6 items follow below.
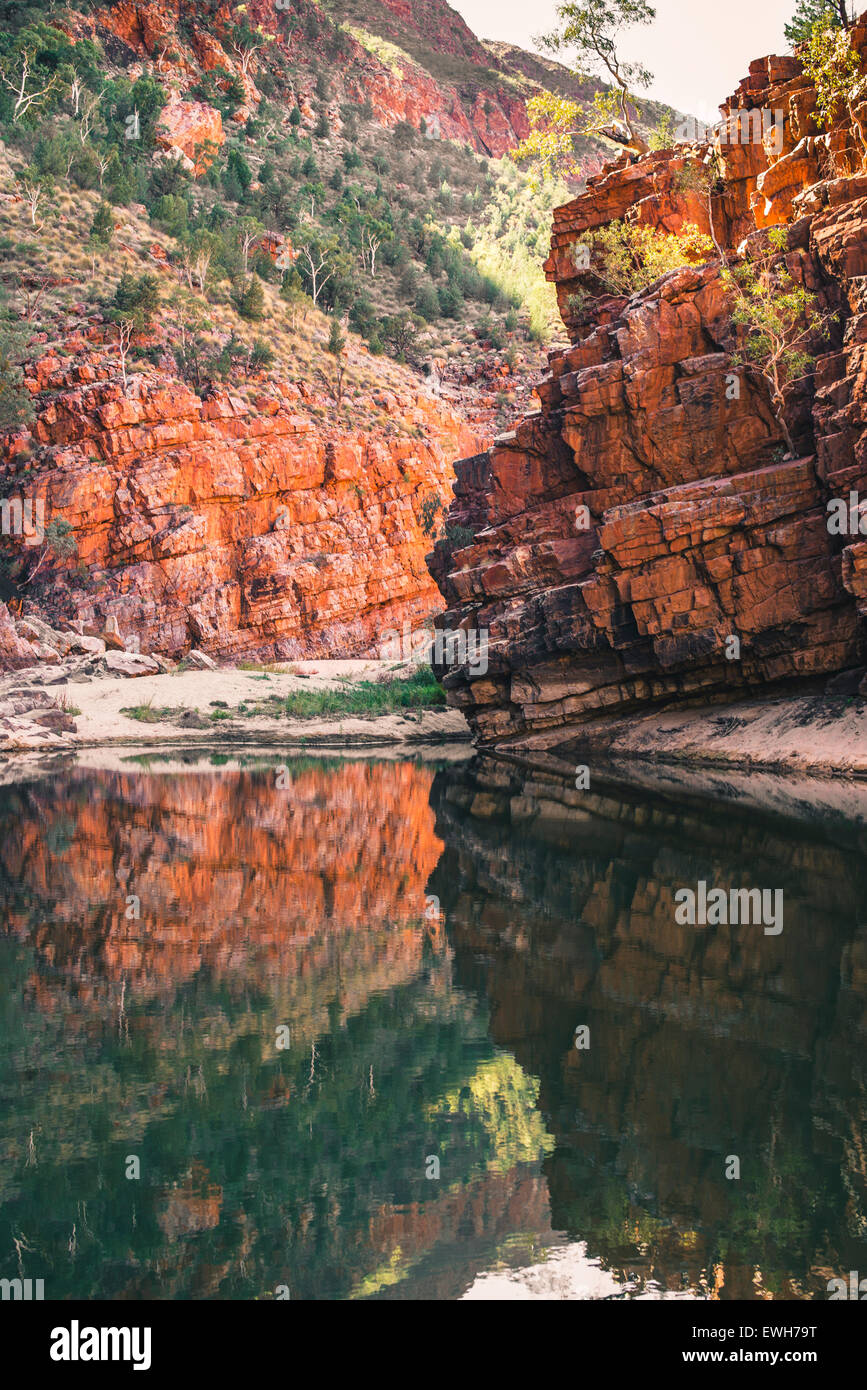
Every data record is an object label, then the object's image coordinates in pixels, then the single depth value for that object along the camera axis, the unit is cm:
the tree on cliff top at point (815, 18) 3841
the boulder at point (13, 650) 5200
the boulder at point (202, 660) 5888
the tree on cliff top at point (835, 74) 3431
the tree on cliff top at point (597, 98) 4478
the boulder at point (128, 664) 5284
